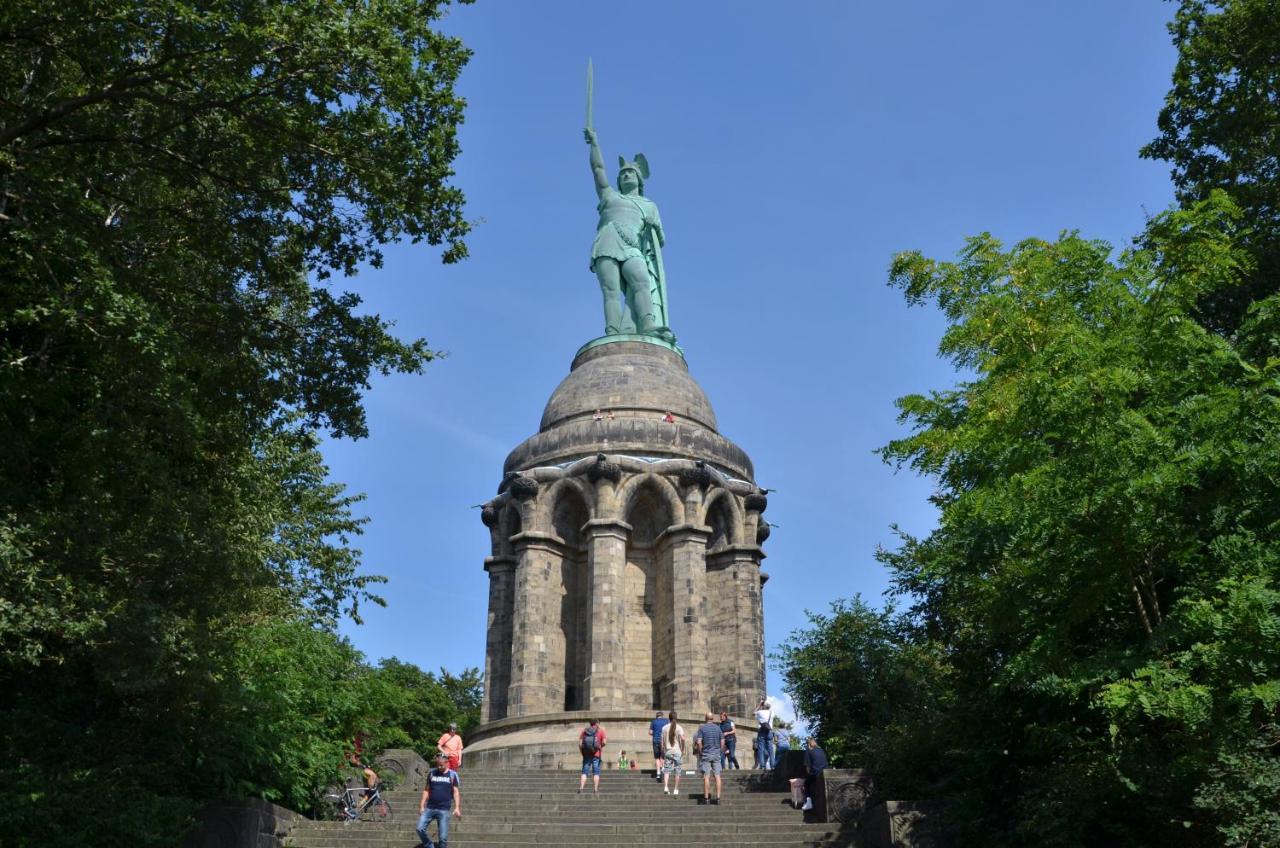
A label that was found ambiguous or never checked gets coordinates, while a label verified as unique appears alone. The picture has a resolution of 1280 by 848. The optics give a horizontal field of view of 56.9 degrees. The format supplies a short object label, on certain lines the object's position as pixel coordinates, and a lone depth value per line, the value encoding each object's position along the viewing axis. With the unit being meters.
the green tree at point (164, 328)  10.21
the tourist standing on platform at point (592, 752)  18.34
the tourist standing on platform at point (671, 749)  18.47
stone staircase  14.40
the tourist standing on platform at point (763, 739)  20.48
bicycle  16.56
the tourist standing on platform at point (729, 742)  20.23
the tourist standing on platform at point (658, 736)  19.90
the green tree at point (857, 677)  25.37
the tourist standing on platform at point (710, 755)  16.89
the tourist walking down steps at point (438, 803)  12.92
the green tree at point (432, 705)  39.75
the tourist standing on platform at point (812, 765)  16.11
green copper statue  33.75
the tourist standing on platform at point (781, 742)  20.41
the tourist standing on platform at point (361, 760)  17.69
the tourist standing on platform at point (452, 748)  15.90
